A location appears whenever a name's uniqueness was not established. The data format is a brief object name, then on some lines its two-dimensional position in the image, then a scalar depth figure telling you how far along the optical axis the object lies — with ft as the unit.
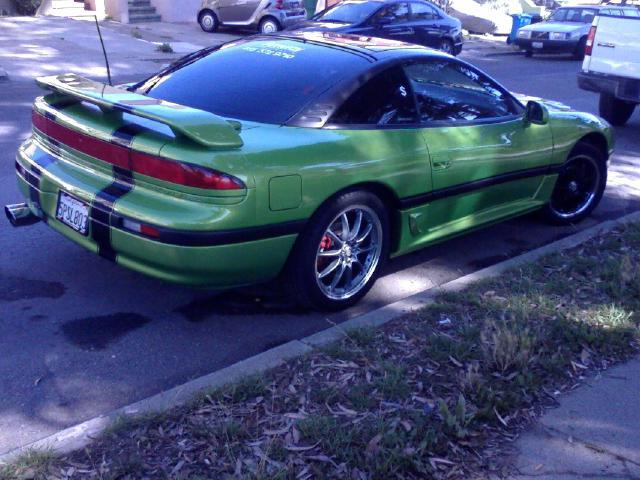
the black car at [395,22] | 55.57
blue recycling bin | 84.33
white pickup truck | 33.37
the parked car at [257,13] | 71.15
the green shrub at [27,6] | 72.71
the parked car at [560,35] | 72.54
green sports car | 14.08
